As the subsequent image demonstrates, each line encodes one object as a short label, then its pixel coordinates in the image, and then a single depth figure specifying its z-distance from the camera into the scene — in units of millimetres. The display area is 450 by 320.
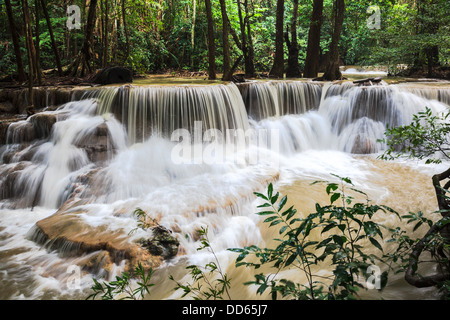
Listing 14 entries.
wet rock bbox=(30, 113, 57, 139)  7180
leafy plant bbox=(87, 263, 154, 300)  3454
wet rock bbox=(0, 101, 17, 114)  8656
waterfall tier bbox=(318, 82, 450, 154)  9094
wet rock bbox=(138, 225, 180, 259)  4164
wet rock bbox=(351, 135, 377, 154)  9016
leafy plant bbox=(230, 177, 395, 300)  1719
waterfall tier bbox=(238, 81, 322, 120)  9516
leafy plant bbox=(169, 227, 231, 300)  3482
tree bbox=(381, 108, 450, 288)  2111
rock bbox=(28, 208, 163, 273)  3963
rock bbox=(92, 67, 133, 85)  9383
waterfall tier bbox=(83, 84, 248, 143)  7582
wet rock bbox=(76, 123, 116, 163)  6773
